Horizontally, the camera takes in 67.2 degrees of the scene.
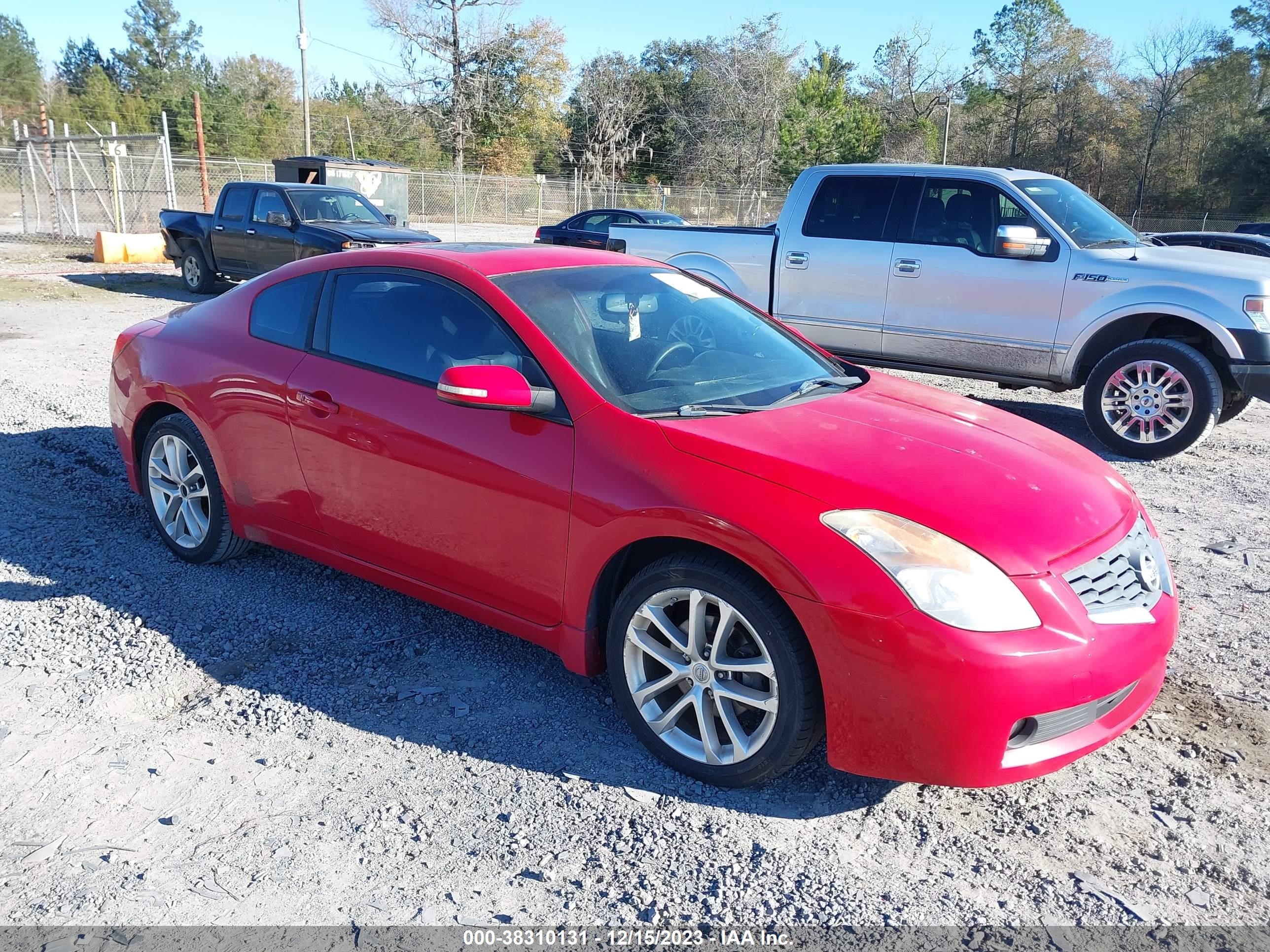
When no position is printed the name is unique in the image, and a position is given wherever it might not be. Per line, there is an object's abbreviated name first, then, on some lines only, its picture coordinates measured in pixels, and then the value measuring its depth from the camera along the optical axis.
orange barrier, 19.06
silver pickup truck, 6.91
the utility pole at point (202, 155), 23.42
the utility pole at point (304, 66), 37.03
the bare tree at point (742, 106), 56.47
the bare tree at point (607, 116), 59.28
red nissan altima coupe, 2.64
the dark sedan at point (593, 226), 19.75
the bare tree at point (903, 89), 66.08
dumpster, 23.44
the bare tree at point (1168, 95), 46.72
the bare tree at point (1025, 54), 56.59
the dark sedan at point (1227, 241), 13.34
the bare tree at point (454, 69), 51.53
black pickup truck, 14.05
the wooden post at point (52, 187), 23.58
